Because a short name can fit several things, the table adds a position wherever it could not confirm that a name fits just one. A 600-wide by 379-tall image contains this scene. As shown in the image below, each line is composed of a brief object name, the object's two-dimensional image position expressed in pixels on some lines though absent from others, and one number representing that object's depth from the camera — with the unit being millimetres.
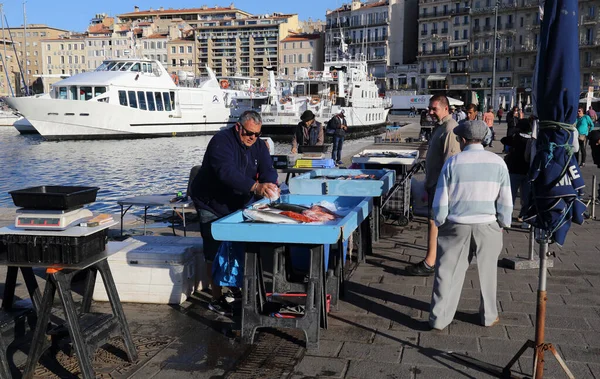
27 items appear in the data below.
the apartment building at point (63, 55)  117250
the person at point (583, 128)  15711
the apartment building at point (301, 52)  98875
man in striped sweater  4531
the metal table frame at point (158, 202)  7543
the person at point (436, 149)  5809
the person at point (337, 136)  17312
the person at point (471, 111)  12828
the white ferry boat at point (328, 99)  41562
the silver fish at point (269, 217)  4395
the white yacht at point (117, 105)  41625
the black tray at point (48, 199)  3598
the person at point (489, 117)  20633
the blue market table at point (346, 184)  6484
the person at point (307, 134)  12343
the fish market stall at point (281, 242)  4203
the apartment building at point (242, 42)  104750
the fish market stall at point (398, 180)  9125
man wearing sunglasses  5016
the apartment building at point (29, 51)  125562
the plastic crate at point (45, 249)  3596
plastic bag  5027
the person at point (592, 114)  24041
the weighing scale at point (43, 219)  3592
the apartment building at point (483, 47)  71062
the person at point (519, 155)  8133
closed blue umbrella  3732
